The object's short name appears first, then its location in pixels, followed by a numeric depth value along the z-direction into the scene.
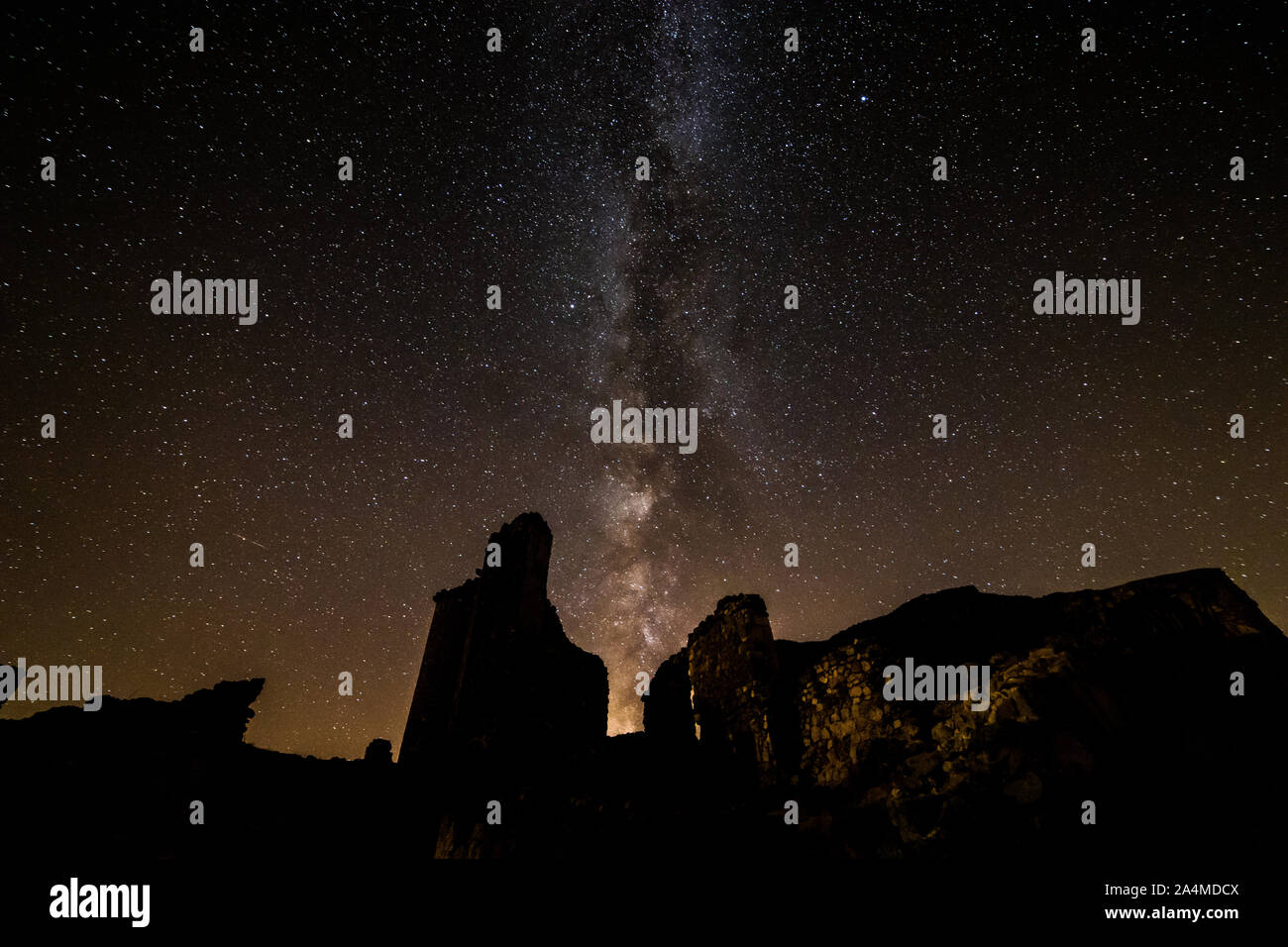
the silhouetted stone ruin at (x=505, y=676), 23.05
